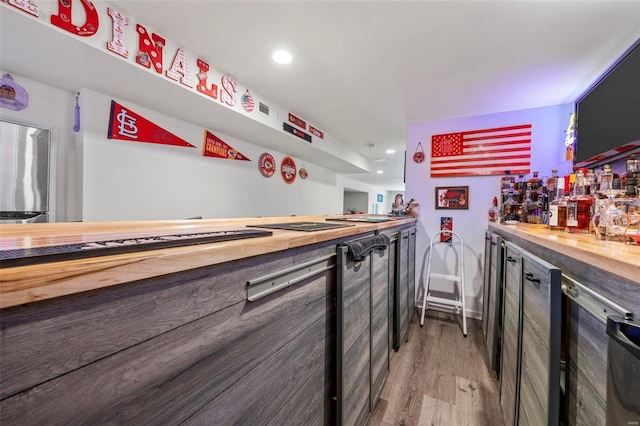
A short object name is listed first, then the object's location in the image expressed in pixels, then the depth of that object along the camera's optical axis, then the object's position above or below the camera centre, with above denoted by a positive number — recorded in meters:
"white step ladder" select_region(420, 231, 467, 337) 2.66 -0.96
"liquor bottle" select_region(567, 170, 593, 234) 1.19 +0.02
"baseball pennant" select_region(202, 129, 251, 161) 3.33 +0.85
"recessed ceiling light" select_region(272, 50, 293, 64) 2.13 +1.34
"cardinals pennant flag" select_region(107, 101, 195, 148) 2.45 +0.84
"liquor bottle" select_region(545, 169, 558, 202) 1.96 +0.23
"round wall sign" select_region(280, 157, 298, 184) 4.75 +0.80
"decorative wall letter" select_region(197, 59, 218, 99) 2.27 +1.19
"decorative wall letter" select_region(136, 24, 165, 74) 1.85 +1.21
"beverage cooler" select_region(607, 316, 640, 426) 0.45 -0.29
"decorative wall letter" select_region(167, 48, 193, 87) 2.07 +1.17
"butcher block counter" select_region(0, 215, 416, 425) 0.33 -0.24
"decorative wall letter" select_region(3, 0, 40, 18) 1.33 +1.08
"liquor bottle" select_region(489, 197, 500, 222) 2.91 +0.04
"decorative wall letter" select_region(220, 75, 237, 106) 2.50 +1.20
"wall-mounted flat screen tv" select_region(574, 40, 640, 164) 1.57 +0.77
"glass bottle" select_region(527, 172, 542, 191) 2.37 +0.30
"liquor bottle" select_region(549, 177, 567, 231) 1.38 +0.00
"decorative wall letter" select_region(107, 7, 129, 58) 1.69 +1.20
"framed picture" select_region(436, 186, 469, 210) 3.23 +0.22
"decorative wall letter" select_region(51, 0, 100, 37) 1.48 +1.15
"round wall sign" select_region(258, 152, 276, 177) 4.21 +0.79
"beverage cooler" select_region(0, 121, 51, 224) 2.00 +0.28
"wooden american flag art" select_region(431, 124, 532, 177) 2.99 +0.78
